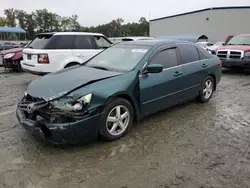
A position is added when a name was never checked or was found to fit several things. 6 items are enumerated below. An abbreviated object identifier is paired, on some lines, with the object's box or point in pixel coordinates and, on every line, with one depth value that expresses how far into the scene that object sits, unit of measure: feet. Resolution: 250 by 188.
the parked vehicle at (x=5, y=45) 65.32
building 86.66
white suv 18.21
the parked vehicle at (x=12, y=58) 26.31
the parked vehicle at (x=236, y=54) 25.12
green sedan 8.60
